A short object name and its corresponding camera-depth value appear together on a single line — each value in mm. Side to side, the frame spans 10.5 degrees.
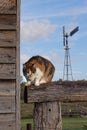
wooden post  3354
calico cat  4048
